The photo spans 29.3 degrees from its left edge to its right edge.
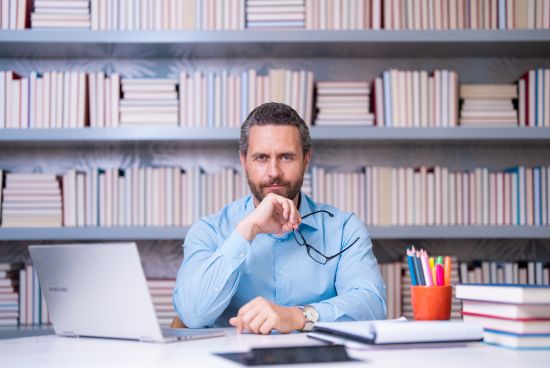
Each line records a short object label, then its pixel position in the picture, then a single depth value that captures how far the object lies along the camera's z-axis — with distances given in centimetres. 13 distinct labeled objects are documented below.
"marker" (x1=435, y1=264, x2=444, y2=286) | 250
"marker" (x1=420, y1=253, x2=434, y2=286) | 250
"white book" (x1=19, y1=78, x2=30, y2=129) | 393
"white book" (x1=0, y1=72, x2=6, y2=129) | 392
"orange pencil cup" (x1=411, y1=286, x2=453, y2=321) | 249
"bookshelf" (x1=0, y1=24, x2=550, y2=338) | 388
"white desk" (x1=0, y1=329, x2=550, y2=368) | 196
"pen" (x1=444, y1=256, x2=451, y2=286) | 250
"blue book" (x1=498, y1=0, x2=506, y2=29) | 395
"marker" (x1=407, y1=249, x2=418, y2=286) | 251
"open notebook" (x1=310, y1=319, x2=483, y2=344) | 214
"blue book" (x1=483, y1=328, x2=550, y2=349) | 221
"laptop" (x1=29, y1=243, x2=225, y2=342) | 227
